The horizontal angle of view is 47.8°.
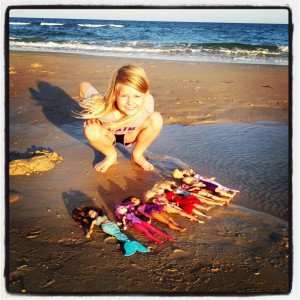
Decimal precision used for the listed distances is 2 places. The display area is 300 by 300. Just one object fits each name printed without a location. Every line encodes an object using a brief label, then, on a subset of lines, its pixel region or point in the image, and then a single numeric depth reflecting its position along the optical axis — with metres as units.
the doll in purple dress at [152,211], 2.15
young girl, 2.31
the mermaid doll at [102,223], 1.95
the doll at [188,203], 2.25
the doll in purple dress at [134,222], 2.05
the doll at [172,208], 2.22
